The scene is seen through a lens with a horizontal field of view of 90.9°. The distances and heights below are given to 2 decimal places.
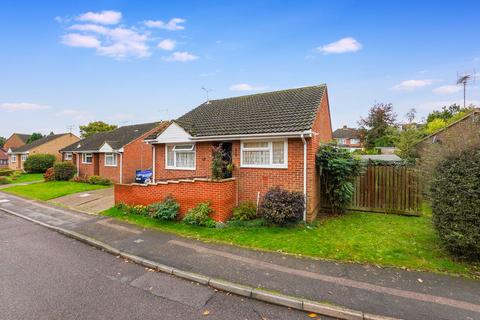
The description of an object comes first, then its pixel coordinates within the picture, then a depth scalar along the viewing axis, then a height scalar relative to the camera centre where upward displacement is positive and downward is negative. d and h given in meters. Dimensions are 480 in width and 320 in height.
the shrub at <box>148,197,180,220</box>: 8.37 -1.81
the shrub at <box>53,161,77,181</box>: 22.05 -1.10
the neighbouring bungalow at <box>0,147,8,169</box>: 56.03 +0.06
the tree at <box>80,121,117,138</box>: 48.34 +6.60
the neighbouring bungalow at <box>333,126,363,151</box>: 60.16 +5.93
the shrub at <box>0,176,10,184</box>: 23.16 -2.07
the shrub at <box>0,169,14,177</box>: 28.52 -1.65
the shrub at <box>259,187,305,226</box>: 7.38 -1.51
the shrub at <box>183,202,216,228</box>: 7.88 -1.95
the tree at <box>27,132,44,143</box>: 62.62 +6.24
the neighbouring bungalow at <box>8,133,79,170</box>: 37.81 +1.85
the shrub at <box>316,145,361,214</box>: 8.87 -0.49
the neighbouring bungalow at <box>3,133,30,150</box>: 63.47 +5.18
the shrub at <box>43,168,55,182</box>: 22.11 -1.57
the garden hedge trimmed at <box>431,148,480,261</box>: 4.90 -0.97
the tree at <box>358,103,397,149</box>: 34.50 +5.25
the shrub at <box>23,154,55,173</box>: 31.18 -0.50
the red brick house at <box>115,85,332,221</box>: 8.19 +0.24
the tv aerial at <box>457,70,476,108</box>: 28.36 +9.62
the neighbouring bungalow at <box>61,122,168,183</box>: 20.30 +0.35
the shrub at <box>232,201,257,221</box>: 8.20 -1.85
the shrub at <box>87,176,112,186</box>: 19.92 -1.84
